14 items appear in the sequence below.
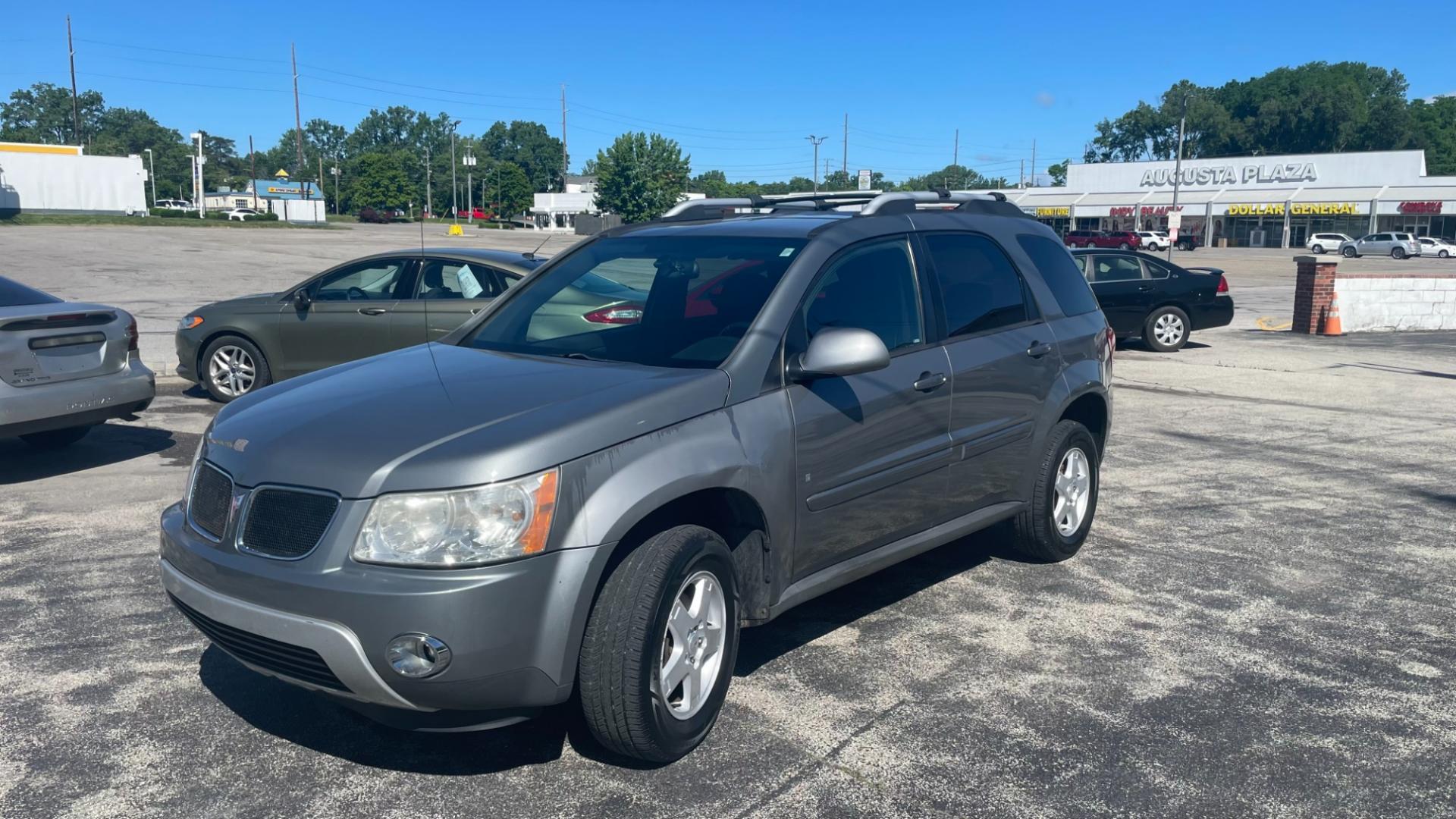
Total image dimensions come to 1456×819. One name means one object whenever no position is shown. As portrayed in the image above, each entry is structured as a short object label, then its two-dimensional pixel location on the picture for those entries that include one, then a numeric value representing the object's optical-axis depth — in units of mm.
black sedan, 17312
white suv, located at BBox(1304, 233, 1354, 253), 64062
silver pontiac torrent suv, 3217
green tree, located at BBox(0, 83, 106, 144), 166750
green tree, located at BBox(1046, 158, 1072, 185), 172888
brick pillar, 20078
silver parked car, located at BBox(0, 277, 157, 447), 7129
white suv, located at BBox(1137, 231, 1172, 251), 62719
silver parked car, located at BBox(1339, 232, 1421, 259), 58031
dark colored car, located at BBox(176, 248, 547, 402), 10141
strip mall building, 71562
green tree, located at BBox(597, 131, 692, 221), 80062
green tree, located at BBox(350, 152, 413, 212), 139625
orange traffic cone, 20250
